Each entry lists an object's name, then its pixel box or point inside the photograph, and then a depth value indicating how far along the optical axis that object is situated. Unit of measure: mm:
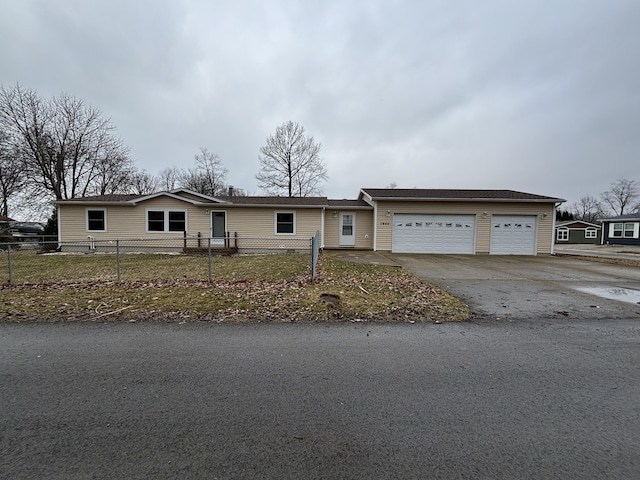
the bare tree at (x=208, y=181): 37062
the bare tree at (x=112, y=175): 27202
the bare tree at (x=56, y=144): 22531
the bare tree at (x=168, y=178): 42438
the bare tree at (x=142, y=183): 34316
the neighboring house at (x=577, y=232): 40156
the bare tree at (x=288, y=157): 30875
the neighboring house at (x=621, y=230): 30592
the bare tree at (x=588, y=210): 69438
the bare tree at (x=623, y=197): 65688
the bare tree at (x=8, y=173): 22078
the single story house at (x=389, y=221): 16297
